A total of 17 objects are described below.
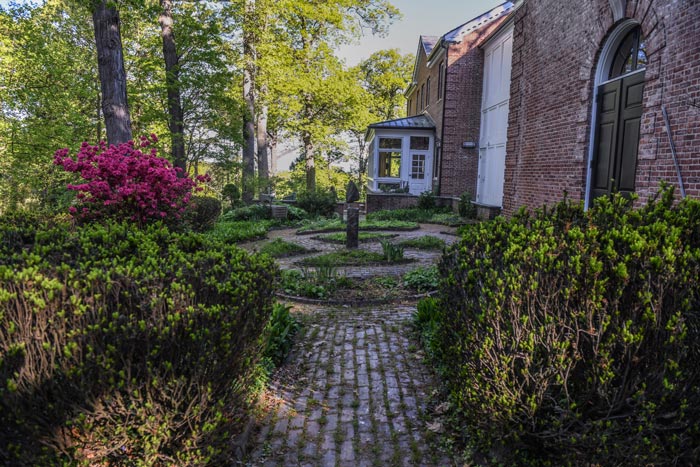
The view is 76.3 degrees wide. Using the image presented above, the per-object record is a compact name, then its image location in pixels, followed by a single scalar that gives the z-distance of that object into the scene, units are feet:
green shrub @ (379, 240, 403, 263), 28.52
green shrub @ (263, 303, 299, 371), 13.25
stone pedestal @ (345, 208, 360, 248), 33.63
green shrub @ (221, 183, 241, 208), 71.77
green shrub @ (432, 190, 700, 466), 6.72
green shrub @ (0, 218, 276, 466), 6.16
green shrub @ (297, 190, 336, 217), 63.98
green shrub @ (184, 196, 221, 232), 39.66
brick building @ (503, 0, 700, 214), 18.61
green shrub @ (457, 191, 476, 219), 53.98
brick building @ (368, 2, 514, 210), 62.18
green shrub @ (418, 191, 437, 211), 64.08
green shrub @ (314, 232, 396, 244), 38.47
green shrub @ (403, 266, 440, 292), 22.07
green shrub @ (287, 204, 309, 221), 58.90
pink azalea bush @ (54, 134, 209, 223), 22.59
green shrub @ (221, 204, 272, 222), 56.80
